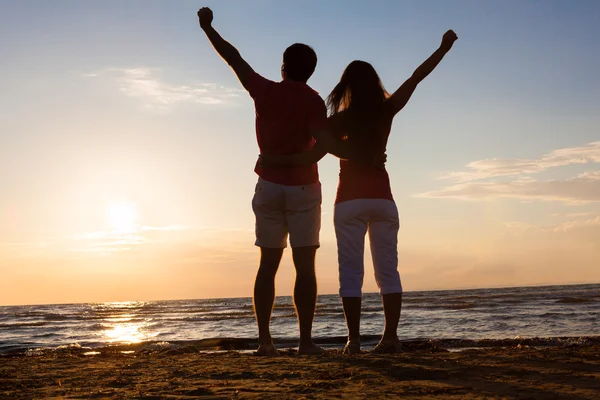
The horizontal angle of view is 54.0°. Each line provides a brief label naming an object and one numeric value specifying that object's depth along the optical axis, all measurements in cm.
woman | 449
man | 446
